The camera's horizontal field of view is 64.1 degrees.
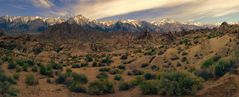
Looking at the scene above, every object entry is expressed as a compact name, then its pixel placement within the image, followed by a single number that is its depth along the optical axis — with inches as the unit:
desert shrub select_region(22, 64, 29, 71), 689.1
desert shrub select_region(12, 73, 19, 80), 591.9
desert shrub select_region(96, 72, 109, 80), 663.6
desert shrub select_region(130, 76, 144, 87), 571.0
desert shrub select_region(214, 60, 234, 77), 557.3
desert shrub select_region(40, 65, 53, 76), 671.2
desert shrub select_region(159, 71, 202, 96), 496.2
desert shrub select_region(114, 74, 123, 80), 655.2
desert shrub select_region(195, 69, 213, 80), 558.4
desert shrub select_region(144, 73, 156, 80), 621.1
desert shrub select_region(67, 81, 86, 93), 546.9
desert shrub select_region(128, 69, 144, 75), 721.6
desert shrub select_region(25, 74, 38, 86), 572.7
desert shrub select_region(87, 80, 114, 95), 533.2
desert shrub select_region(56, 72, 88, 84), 608.4
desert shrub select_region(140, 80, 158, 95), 516.3
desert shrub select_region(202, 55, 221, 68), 632.7
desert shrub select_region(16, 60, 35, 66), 741.7
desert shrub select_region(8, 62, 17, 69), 700.4
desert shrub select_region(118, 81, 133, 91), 560.0
